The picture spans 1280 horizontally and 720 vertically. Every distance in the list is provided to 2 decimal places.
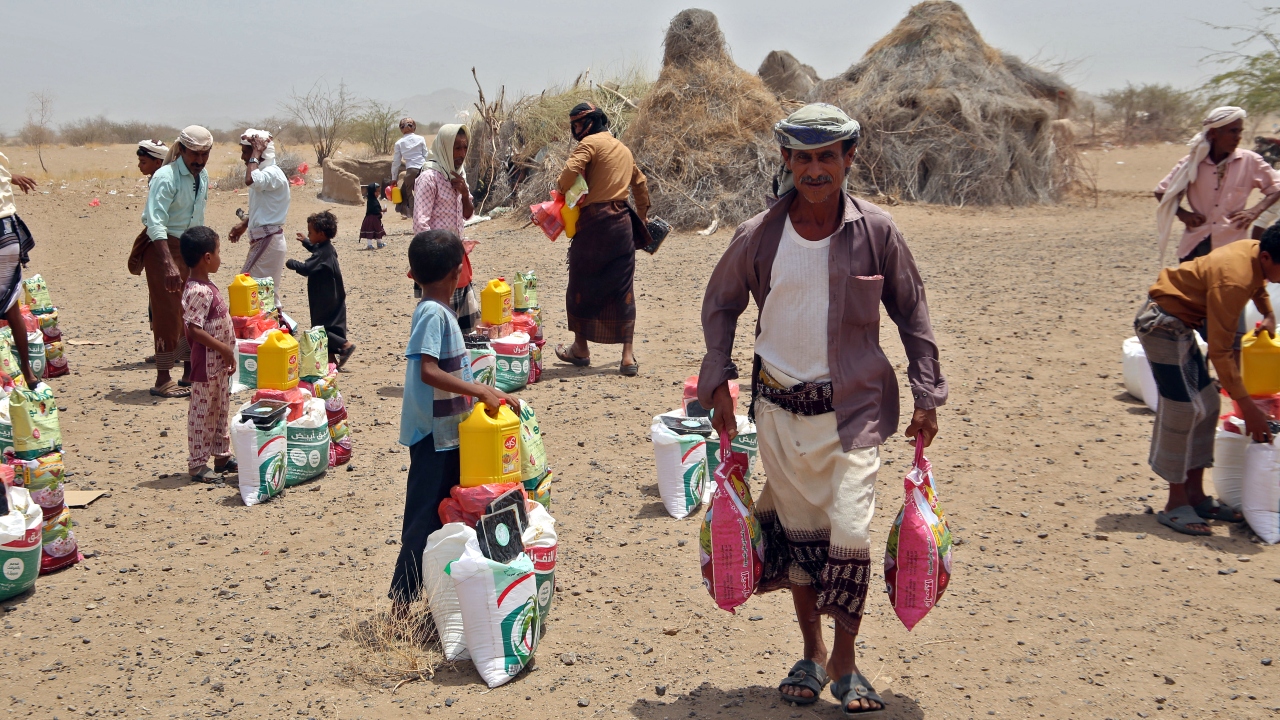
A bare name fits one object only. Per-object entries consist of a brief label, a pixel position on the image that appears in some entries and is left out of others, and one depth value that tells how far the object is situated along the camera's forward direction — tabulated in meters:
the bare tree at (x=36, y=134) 35.04
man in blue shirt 6.75
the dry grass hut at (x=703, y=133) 16.11
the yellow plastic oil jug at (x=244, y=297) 7.16
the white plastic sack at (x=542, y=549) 3.55
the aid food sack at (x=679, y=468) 4.78
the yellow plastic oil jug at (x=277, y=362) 5.34
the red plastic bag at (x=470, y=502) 3.48
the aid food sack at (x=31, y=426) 4.34
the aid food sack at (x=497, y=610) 3.28
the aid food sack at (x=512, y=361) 7.04
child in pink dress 5.26
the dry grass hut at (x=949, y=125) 17.27
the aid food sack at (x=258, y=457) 5.10
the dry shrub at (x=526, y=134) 18.89
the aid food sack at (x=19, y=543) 3.95
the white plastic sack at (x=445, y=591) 3.45
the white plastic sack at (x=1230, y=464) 4.65
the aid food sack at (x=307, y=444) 5.39
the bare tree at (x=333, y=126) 27.17
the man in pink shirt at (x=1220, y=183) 5.80
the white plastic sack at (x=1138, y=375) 6.38
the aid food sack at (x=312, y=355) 5.83
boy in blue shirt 3.52
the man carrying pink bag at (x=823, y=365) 2.97
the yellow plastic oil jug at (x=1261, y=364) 4.49
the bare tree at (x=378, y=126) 29.86
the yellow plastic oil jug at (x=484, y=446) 3.52
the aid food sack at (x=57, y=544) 4.40
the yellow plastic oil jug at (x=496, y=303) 6.86
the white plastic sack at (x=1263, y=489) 4.41
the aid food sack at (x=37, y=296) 7.86
